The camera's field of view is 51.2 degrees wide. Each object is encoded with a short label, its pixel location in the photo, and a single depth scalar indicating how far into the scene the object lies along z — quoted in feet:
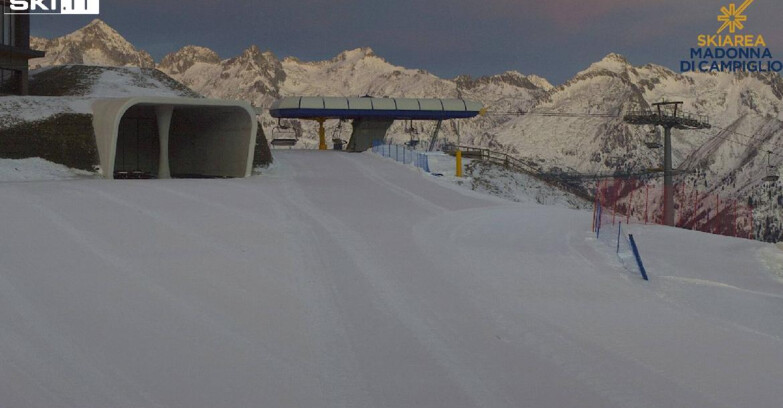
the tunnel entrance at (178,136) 120.88
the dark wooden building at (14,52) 167.94
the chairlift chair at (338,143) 230.17
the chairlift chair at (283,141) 214.07
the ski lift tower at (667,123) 207.51
